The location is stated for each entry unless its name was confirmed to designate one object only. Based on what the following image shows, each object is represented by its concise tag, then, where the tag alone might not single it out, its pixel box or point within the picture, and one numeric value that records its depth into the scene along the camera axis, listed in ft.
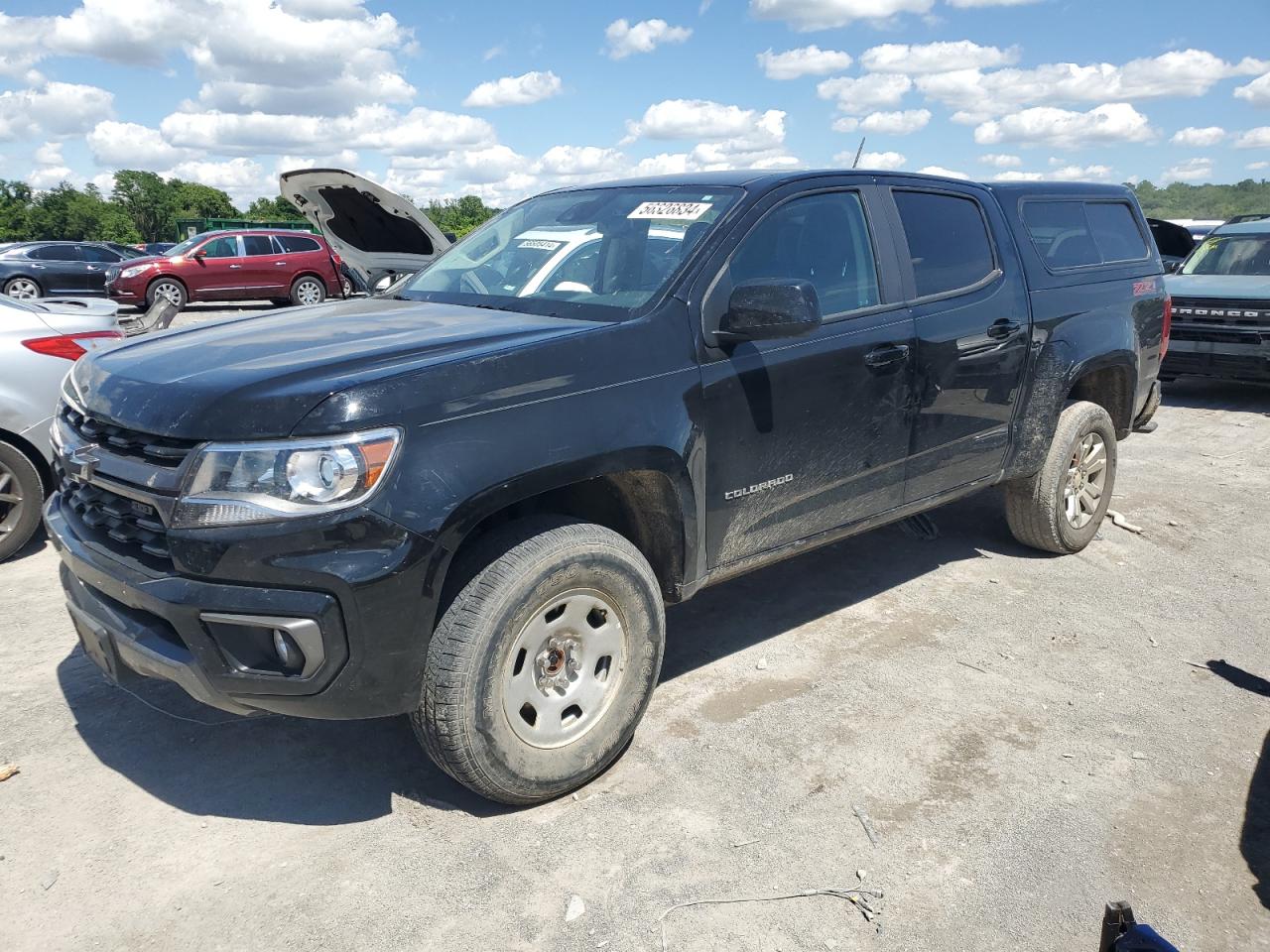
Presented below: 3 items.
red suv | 61.00
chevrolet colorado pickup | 8.30
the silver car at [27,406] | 16.28
